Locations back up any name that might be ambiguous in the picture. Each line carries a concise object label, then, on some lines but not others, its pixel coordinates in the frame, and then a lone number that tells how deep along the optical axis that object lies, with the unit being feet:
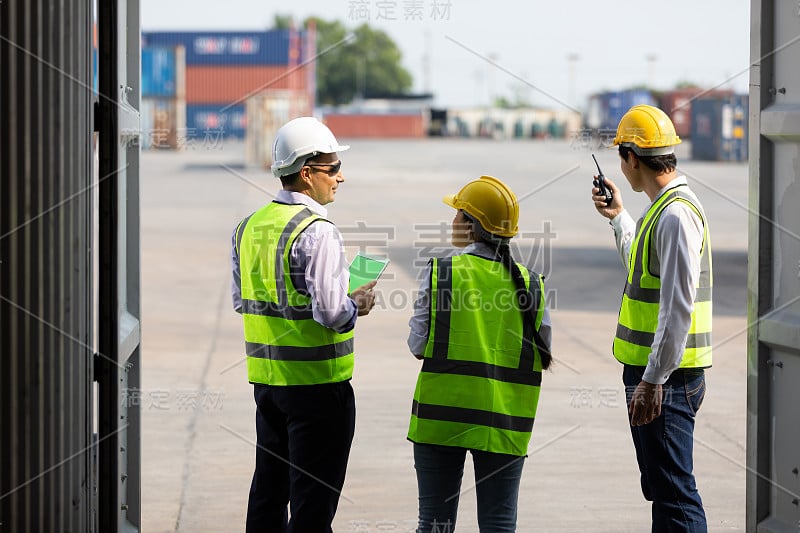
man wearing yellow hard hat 13.47
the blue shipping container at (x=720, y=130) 147.33
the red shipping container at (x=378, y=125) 304.71
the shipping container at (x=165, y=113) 201.98
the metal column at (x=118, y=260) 12.92
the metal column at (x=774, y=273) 14.52
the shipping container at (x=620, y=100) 245.41
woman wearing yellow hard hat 13.00
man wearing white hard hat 13.20
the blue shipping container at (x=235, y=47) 295.89
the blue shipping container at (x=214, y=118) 271.59
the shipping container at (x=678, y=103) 227.81
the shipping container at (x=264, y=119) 127.65
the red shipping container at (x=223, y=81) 295.89
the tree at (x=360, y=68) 425.69
